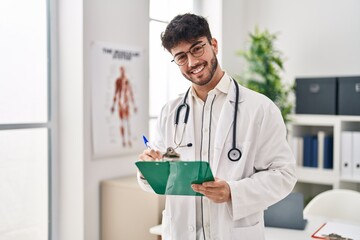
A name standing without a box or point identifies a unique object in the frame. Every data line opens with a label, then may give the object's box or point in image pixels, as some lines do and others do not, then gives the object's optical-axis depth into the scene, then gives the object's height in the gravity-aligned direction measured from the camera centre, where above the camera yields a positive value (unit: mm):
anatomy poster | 2844 +61
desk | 2131 -613
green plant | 3725 +334
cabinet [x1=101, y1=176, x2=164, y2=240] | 2703 -638
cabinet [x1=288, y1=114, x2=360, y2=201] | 3494 -347
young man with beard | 1572 -145
